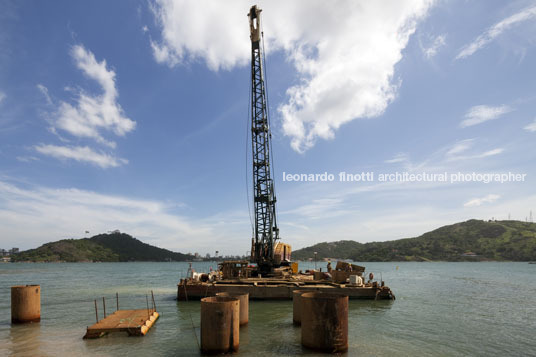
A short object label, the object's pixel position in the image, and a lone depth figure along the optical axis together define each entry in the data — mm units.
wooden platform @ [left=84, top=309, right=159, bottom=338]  14023
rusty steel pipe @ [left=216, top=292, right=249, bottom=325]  15562
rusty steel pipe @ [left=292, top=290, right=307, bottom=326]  17002
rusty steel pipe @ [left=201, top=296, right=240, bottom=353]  10898
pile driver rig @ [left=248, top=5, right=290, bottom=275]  37906
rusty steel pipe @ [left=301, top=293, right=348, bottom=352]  10672
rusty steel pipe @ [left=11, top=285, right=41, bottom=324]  16984
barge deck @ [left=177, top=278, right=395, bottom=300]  26391
